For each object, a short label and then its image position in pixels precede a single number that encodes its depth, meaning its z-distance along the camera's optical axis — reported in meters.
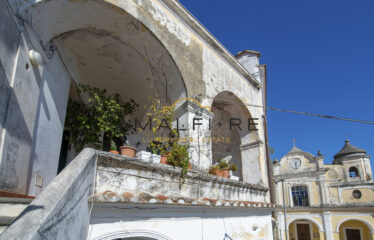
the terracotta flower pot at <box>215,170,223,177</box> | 5.76
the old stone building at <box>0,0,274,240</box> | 2.93
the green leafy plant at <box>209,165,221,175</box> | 5.71
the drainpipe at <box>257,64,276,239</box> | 8.65
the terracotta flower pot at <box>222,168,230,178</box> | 6.00
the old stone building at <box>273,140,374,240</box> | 24.43
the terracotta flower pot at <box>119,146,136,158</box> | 4.34
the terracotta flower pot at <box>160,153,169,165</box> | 4.62
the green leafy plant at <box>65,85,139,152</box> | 6.56
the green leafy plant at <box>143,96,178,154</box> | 5.57
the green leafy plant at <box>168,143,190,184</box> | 4.48
